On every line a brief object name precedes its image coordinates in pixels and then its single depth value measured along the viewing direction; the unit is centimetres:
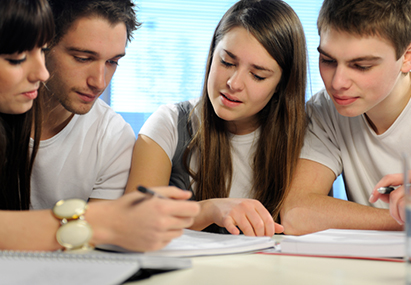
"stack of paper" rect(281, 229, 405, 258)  72
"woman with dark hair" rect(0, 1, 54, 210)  85
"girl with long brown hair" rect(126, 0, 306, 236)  133
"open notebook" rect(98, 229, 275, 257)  71
